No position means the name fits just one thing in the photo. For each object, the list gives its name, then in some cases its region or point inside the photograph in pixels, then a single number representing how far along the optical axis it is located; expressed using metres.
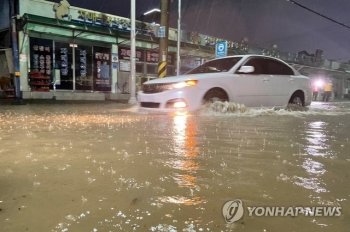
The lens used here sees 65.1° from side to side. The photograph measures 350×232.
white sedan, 5.66
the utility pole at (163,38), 10.90
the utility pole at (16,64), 9.41
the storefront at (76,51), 11.98
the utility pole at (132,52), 11.26
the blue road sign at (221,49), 12.59
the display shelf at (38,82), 11.79
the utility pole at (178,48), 14.62
